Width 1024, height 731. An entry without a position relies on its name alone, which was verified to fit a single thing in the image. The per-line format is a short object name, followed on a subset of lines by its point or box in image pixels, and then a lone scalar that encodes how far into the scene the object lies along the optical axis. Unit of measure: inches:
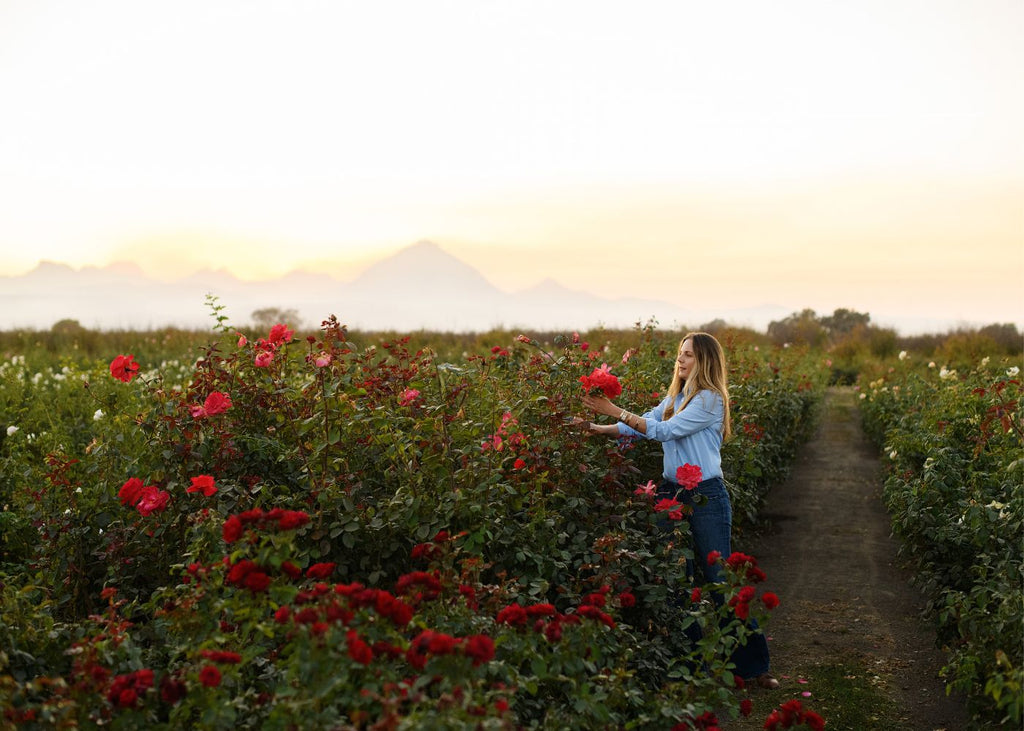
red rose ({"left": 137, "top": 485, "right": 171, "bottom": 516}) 131.0
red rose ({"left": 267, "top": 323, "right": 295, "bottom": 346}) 153.6
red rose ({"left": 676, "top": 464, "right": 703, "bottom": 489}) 153.8
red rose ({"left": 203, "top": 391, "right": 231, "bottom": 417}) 137.1
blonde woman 161.2
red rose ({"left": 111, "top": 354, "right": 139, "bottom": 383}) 151.9
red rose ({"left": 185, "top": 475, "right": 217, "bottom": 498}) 122.6
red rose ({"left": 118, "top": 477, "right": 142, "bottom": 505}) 131.4
